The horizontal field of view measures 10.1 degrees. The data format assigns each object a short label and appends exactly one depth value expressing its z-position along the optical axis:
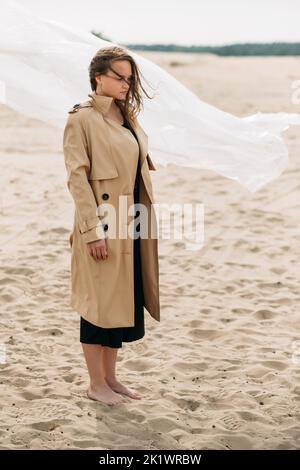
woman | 7.67
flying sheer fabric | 8.83
